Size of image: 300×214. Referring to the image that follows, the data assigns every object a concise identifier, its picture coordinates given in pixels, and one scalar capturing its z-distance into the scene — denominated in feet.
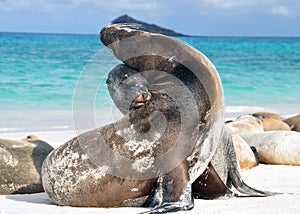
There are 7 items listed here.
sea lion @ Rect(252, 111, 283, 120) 58.95
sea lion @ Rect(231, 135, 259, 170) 34.62
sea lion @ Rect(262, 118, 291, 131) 49.84
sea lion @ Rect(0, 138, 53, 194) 28.23
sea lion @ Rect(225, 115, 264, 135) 45.37
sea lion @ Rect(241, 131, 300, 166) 36.51
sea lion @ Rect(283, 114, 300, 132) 50.09
